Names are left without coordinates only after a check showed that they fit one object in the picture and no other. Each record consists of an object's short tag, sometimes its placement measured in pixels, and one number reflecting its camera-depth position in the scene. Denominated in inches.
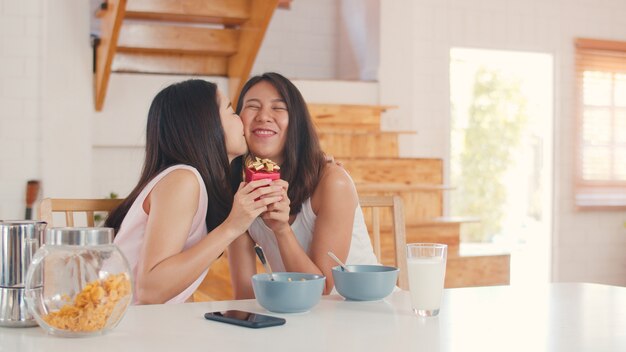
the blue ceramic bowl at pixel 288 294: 52.7
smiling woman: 75.5
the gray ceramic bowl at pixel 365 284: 58.6
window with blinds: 232.7
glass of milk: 53.6
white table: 44.4
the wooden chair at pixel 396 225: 77.3
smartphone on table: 48.6
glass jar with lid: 45.5
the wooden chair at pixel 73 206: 70.1
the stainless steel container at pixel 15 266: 48.2
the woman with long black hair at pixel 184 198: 64.1
